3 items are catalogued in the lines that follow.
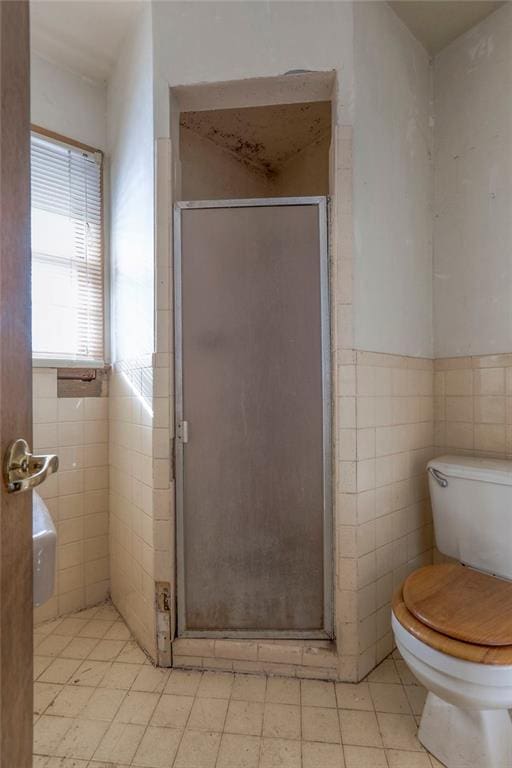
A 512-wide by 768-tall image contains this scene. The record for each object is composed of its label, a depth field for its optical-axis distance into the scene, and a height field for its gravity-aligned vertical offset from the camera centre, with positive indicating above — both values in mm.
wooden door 584 +10
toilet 1028 -665
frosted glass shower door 1556 -166
